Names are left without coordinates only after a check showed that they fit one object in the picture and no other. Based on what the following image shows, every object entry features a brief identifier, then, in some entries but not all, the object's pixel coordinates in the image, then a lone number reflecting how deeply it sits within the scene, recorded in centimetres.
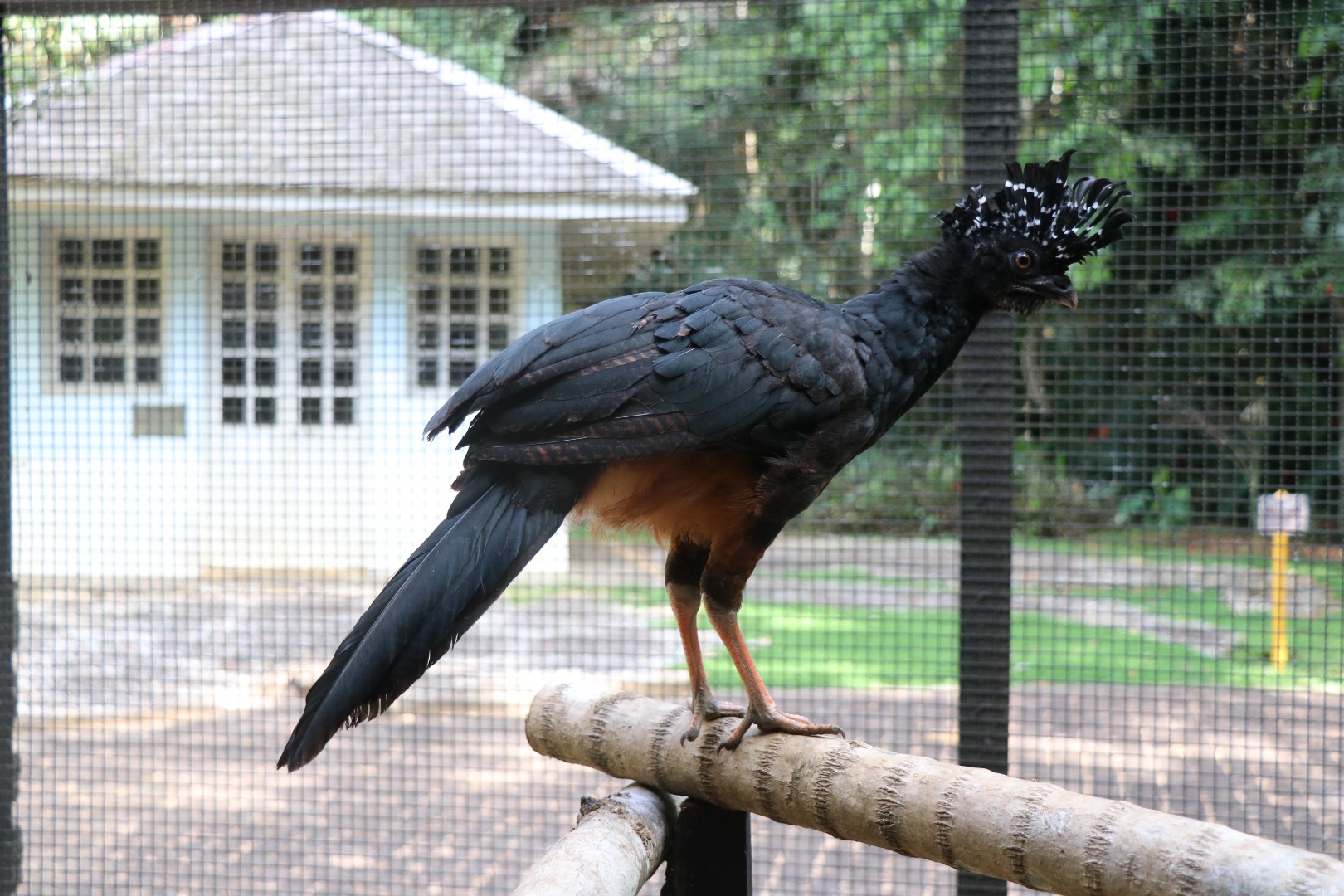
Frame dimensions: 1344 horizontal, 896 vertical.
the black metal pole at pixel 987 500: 259
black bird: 157
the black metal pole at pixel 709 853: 197
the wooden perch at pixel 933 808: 126
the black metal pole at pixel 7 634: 291
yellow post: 409
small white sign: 385
